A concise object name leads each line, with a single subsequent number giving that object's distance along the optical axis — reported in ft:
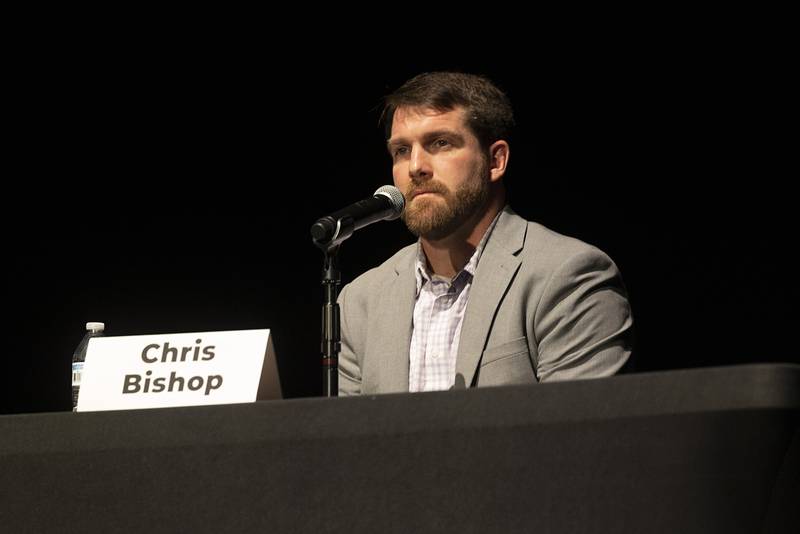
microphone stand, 16.02
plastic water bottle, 16.36
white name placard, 15.54
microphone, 16.02
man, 17.06
